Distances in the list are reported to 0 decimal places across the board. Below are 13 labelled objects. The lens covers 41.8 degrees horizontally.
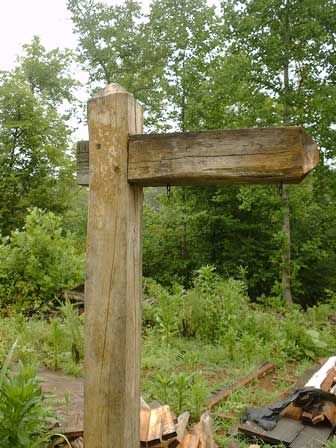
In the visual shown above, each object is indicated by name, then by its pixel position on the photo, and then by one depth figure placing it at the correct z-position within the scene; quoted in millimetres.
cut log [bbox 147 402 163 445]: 2840
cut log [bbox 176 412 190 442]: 2973
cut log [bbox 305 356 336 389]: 4173
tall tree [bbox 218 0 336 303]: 10072
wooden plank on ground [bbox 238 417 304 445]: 3221
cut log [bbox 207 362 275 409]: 3977
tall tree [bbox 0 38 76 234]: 14898
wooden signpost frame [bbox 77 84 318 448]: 1938
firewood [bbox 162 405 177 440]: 2898
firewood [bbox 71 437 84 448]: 2702
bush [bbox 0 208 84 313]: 7496
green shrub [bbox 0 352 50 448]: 2232
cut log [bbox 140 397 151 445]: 2850
